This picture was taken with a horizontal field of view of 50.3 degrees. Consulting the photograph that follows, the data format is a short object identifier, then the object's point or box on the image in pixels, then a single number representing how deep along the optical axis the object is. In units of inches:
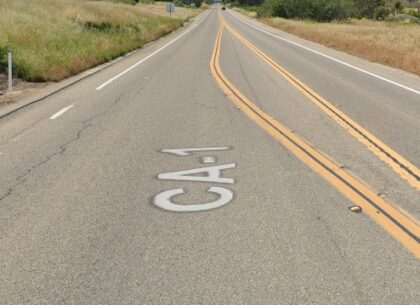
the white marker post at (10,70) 446.5
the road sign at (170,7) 2293.1
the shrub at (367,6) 3810.5
